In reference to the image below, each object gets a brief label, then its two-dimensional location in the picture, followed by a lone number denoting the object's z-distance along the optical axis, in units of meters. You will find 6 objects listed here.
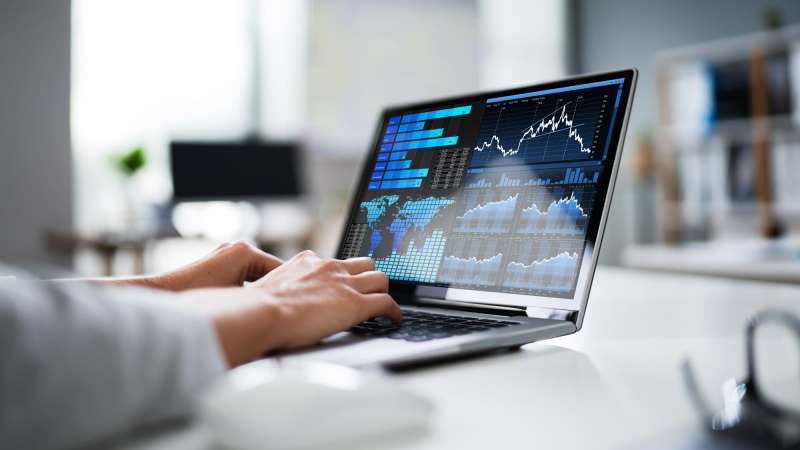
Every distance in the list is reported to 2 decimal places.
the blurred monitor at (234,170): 3.68
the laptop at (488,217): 0.67
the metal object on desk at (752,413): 0.38
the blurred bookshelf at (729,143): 4.15
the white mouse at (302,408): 0.36
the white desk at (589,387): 0.41
